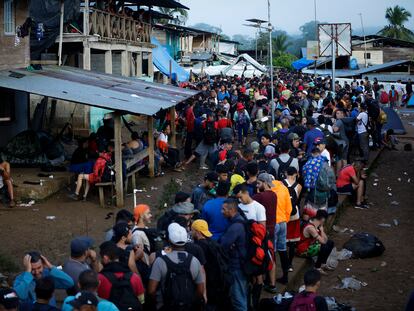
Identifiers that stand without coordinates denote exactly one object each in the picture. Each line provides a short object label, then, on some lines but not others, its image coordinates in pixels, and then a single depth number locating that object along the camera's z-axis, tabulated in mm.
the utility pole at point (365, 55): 48522
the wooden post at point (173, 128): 19438
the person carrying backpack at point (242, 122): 20234
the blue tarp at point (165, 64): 32875
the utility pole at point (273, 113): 16572
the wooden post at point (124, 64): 25328
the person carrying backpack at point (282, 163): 10405
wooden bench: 13220
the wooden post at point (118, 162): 13035
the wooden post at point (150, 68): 30550
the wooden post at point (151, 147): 16000
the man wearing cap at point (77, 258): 6227
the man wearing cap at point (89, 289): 5219
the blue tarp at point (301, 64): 50281
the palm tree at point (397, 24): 79312
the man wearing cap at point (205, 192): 8594
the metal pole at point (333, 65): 23138
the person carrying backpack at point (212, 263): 6871
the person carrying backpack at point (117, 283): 5801
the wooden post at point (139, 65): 27909
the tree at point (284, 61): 66875
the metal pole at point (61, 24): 18509
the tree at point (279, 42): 89562
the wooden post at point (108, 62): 23234
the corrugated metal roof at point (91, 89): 13086
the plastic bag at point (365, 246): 11576
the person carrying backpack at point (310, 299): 6398
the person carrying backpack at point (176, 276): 6223
